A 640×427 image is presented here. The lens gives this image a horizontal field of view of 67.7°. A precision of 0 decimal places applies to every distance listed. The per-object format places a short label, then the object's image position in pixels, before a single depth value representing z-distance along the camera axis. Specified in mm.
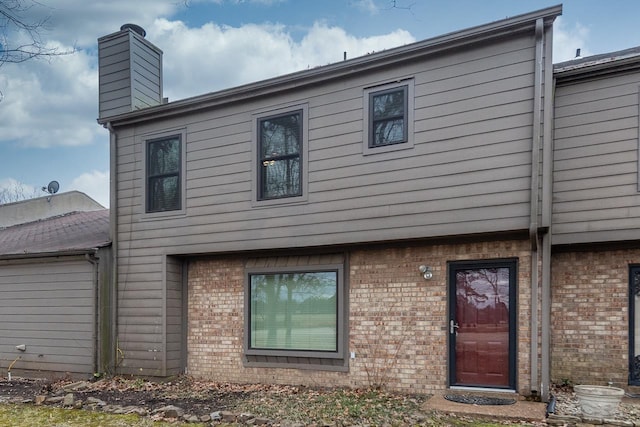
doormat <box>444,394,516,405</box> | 5875
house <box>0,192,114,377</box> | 8586
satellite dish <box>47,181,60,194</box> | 14847
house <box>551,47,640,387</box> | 6168
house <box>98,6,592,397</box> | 6082
